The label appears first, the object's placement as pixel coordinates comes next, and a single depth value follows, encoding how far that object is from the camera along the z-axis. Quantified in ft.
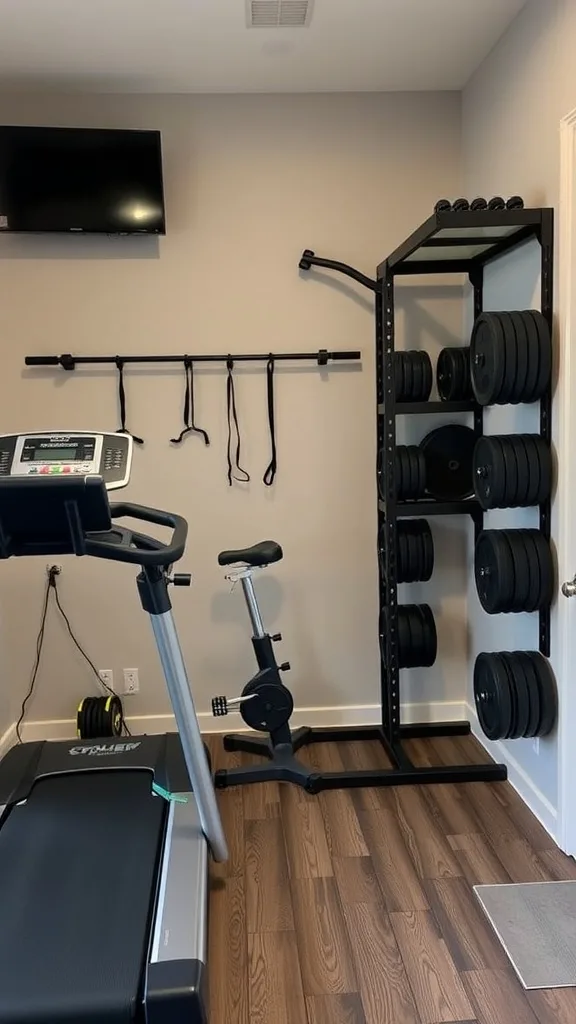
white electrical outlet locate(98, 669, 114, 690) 10.90
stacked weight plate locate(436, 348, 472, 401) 9.77
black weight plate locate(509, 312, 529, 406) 7.66
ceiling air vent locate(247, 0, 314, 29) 8.02
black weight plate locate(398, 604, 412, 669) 10.07
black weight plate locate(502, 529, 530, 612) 7.97
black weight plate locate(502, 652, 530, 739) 8.11
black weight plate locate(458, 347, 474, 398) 9.77
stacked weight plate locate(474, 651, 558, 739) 8.11
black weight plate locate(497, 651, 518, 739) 8.13
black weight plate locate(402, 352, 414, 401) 9.76
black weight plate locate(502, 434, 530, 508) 7.88
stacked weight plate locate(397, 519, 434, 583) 10.11
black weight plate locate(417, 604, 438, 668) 10.14
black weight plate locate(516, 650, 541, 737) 8.11
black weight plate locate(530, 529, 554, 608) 7.97
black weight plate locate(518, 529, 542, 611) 7.96
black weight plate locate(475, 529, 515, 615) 7.98
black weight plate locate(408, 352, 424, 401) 9.77
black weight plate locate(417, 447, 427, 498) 9.82
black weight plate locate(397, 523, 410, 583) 10.10
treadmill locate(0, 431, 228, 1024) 5.19
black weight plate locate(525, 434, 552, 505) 7.88
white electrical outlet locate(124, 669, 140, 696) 10.90
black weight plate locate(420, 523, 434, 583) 10.16
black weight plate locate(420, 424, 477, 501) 10.11
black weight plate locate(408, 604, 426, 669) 10.10
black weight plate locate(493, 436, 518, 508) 7.88
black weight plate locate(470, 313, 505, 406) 7.68
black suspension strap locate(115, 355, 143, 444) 10.32
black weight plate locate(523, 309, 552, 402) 7.69
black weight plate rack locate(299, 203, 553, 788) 8.50
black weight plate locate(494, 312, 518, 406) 7.66
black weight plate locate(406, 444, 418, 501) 9.78
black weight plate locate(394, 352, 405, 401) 9.73
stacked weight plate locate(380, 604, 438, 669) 10.08
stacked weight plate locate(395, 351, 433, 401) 9.76
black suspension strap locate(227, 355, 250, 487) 10.46
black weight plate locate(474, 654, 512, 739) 8.14
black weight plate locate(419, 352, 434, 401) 9.84
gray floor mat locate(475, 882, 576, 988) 6.22
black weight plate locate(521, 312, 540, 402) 7.67
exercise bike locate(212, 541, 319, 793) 9.37
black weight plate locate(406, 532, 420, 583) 10.11
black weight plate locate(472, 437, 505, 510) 7.88
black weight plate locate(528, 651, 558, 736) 8.09
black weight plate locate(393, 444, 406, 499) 9.74
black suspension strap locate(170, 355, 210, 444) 10.39
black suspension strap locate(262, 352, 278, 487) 10.47
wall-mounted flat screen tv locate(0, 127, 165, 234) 9.53
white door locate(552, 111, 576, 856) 7.44
